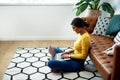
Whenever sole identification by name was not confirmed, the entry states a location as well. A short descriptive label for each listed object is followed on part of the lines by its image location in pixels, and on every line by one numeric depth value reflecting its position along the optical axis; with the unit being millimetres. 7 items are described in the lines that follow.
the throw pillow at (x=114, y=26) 1737
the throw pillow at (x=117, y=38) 1599
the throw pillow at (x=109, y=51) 1413
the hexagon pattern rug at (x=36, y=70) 1585
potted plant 2157
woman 1601
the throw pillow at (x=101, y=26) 1902
